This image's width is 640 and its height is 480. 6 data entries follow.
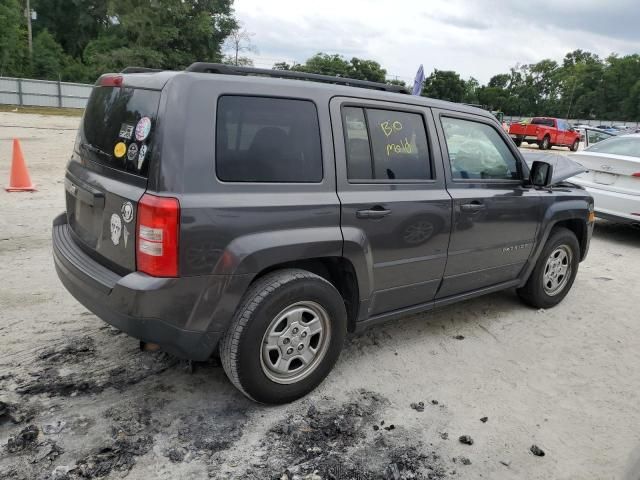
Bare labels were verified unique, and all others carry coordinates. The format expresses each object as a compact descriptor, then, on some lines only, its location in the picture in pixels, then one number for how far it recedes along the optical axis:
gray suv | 2.56
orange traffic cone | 8.14
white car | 7.51
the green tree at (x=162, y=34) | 41.59
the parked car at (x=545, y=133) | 30.30
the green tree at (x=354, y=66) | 67.81
